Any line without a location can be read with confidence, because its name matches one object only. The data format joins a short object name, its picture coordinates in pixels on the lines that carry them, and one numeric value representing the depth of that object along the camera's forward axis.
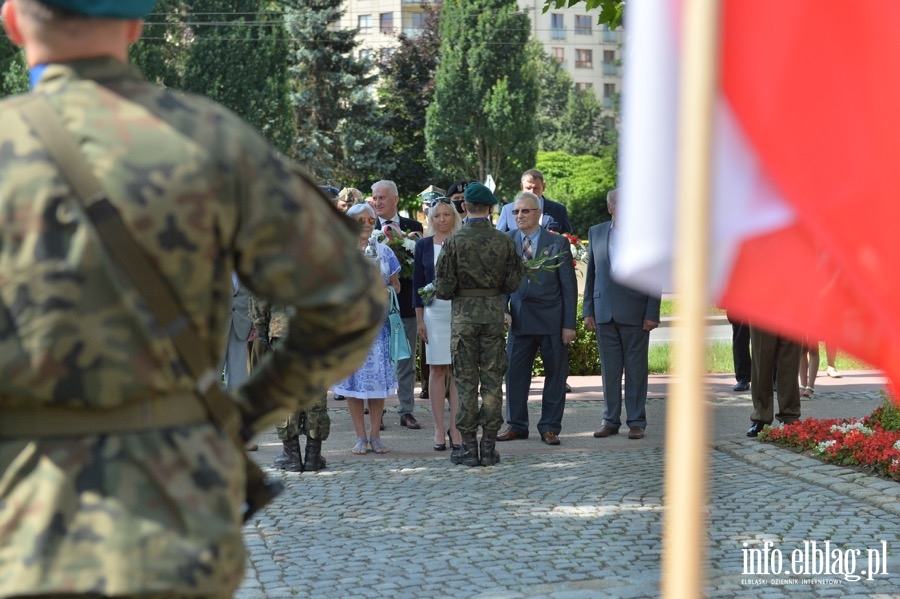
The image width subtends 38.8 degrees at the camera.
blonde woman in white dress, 10.37
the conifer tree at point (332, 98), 59.84
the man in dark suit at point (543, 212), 12.37
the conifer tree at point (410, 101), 63.00
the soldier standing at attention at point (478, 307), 9.47
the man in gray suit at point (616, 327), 11.08
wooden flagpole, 2.30
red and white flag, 2.50
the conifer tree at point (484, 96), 61.56
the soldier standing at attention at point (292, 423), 8.98
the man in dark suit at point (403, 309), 11.80
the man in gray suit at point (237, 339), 9.88
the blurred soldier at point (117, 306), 2.22
